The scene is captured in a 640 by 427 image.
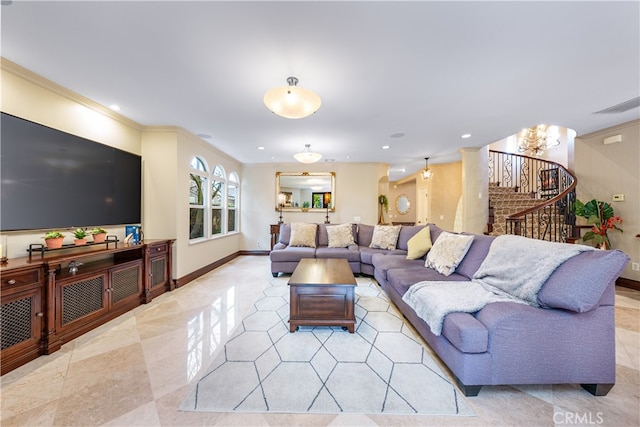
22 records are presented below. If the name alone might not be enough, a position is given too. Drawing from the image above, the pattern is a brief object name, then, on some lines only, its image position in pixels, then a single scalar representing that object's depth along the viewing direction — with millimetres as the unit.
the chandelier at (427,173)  6230
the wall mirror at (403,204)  10578
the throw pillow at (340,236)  4898
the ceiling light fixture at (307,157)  4289
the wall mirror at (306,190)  6562
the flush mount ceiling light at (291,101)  2068
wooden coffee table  2391
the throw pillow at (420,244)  3539
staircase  4730
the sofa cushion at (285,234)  5164
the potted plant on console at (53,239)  2350
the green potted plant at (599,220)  3803
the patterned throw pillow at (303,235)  4863
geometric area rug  1496
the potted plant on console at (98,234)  2811
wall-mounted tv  2107
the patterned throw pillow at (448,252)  2737
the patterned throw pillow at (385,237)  4598
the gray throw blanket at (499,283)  1712
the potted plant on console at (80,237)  2597
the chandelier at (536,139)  5797
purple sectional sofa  1502
